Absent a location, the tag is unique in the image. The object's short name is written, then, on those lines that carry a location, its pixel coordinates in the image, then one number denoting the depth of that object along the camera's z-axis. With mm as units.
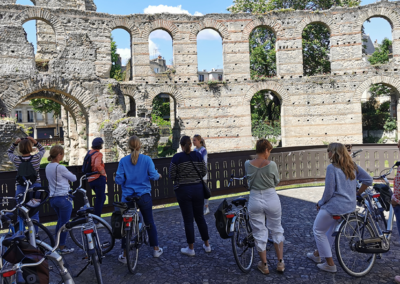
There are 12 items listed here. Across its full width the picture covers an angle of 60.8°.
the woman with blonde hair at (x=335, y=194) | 3990
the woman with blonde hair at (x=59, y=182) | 4930
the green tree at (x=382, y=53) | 30953
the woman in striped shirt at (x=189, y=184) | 4836
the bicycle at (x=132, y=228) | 4345
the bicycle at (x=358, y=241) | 4000
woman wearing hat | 5973
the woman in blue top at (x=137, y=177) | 4766
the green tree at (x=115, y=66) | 30172
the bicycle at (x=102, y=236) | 4820
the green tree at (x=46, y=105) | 26672
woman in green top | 4090
